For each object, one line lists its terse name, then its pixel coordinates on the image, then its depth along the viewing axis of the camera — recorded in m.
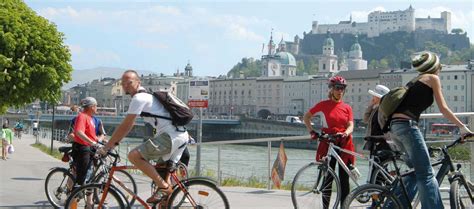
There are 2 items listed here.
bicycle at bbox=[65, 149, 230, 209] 10.04
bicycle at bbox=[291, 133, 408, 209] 10.92
